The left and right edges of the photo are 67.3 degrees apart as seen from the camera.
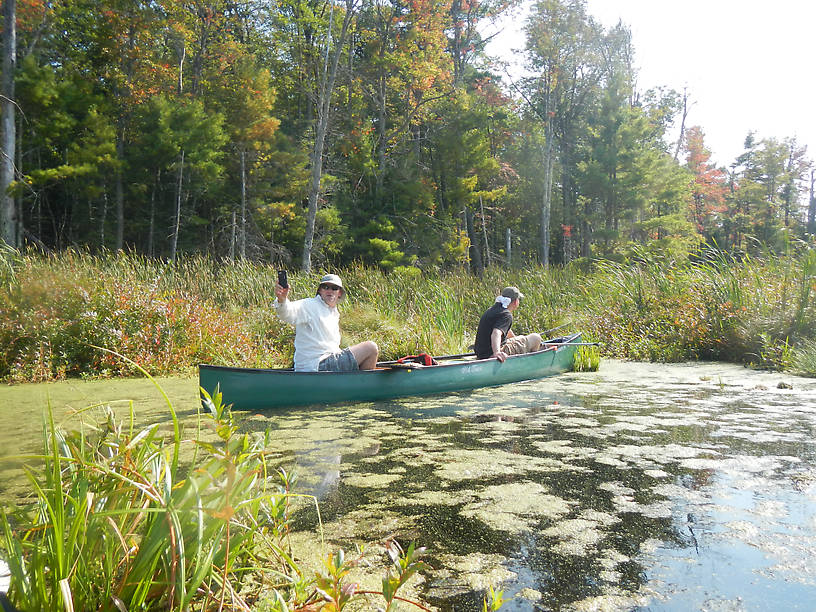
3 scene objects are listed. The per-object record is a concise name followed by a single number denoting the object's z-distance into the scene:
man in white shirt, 5.07
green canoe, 4.85
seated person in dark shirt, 6.29
